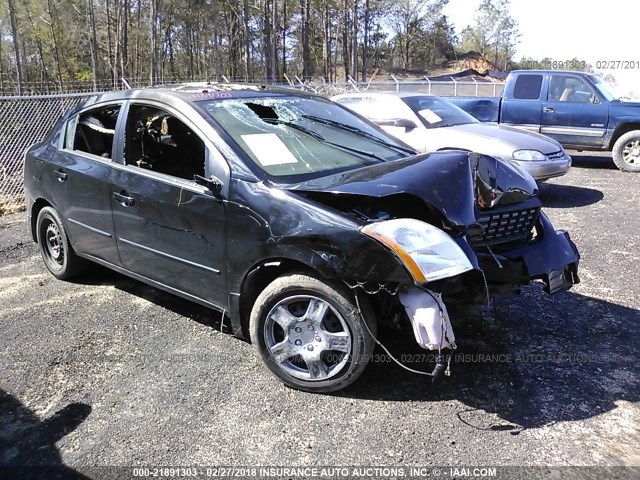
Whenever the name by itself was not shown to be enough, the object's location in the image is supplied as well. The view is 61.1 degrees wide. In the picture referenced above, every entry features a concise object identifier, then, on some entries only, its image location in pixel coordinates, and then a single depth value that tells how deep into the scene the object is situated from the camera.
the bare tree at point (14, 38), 32.62
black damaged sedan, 2.83
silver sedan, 7.52
